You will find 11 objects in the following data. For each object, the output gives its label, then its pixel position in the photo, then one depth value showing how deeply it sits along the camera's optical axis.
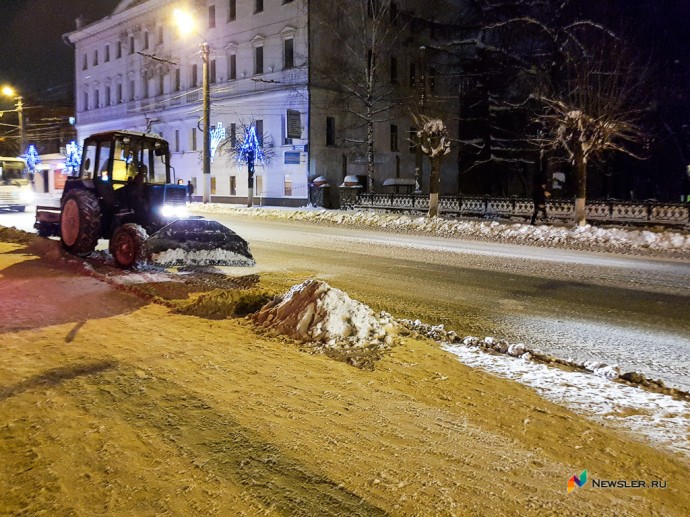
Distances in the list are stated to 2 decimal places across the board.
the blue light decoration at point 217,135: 42.81
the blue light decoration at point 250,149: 38.44
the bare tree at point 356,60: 40.19
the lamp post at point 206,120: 35.16
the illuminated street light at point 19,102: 47.62
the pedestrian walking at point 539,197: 24.03
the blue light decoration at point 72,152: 35.70
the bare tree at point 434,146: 27.56
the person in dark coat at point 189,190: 13.97
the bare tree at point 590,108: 22.23
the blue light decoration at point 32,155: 50.32
